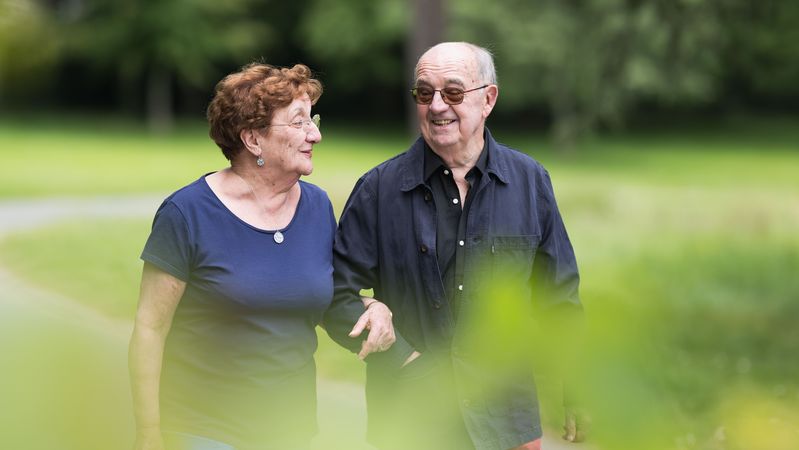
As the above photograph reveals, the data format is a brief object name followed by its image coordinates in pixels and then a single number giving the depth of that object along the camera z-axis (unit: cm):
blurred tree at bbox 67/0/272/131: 4125
